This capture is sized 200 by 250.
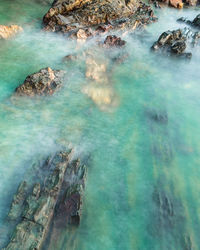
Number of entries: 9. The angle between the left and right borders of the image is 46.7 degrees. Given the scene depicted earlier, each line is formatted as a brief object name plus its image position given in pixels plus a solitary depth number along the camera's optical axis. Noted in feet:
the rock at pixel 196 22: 58.25
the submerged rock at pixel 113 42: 42.10
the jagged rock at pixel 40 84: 28.32
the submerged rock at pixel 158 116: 27.91
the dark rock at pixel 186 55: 42.09
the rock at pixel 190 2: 75.61
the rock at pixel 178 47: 42.80
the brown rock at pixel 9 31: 38.78
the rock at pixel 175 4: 71.00
